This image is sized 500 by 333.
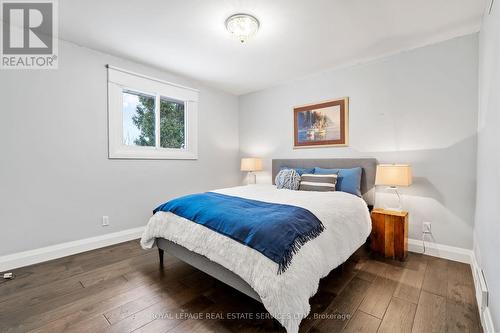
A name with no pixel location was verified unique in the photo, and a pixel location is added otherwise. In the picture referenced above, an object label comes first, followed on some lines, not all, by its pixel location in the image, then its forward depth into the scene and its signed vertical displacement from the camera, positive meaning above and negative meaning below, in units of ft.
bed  4.38 -2.20
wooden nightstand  8.14 -2.60
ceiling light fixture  7.01 +4.39
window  10.04 +2.25
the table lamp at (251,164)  13.64 -0.09
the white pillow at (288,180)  10.40 -0.80
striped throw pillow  9.56 -0.85
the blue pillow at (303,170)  11.20 -0.36
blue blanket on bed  4.73 -1.47
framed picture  11.01 +2.04
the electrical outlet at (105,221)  9.66 -2.57
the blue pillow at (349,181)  9.48 -0.75
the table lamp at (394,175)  8.05 -0.41
